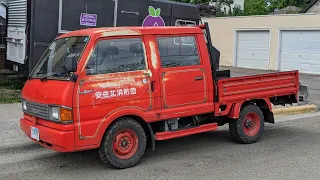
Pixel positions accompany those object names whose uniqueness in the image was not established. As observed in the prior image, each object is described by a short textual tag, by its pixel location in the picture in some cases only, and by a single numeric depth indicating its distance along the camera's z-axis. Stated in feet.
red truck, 17.56
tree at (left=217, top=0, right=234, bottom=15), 125.88
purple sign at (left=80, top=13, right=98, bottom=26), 35.50
